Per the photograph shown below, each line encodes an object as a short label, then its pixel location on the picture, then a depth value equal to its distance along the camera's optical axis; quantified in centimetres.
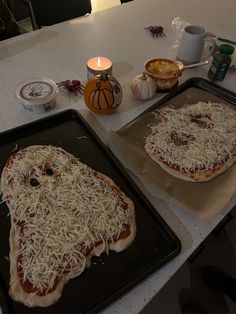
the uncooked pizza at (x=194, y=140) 86
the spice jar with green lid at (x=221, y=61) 112
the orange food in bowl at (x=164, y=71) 108
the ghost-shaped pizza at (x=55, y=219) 62
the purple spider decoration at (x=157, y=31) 145
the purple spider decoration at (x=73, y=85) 111
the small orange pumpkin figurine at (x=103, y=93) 95
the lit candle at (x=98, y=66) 106
